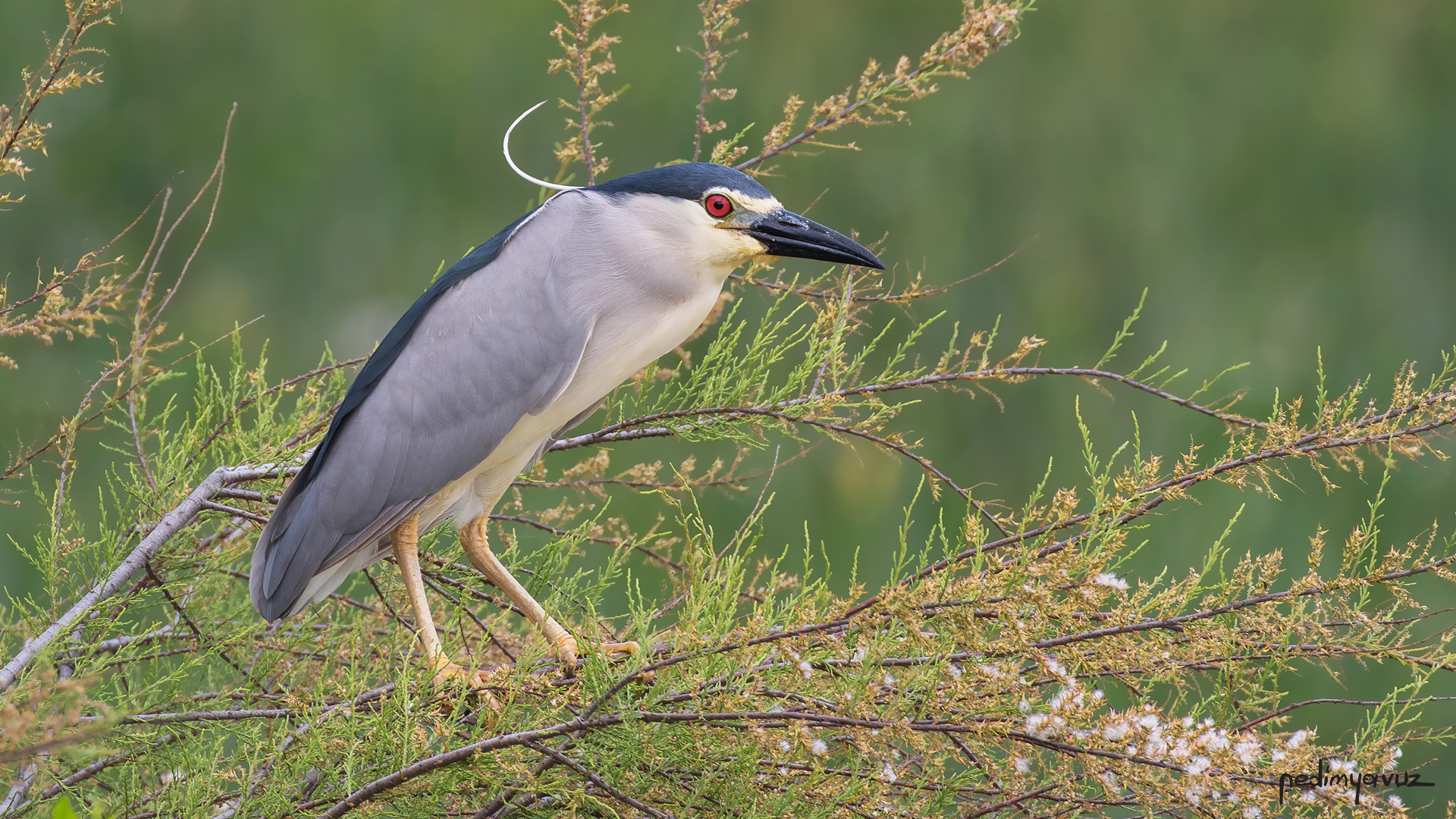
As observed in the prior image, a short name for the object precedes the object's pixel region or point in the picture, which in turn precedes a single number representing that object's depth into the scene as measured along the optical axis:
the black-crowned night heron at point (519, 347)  13.48
